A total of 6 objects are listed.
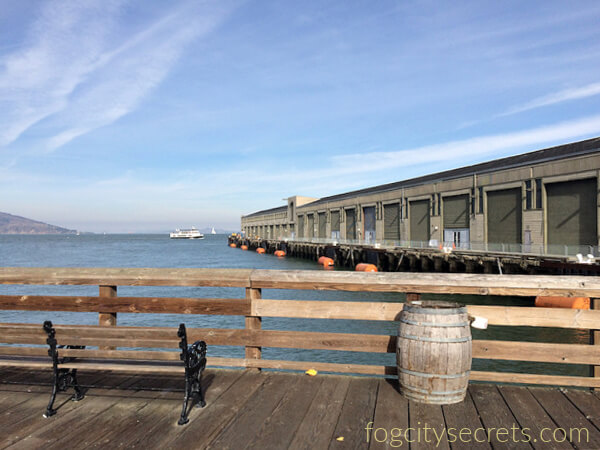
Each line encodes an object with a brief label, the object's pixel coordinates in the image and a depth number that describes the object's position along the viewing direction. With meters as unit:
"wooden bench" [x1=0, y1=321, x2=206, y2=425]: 4.39
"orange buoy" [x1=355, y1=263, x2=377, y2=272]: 42.71
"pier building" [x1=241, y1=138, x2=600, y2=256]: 32.38
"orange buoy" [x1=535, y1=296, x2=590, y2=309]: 20.77
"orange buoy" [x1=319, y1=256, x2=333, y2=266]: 56.03
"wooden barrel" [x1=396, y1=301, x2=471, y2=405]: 4.61
